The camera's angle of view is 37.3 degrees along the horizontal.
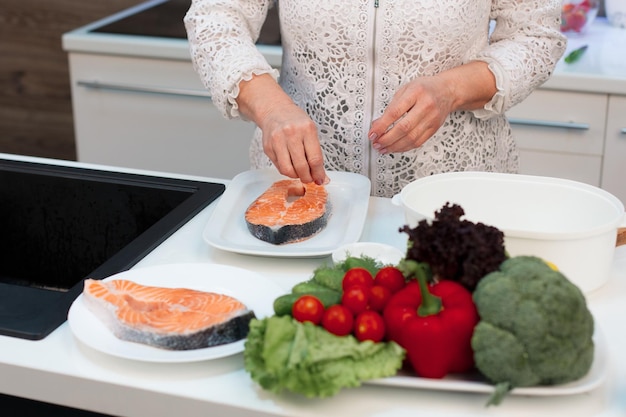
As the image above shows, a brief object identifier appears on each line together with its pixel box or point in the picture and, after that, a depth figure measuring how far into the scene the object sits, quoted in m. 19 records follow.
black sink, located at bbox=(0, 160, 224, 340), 1.58
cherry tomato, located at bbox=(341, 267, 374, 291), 1.02
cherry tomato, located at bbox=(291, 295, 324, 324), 0.97
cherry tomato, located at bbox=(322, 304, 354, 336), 0.96
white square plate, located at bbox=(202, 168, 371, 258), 1.30
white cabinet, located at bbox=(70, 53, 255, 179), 2.51
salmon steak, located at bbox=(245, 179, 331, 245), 1.32
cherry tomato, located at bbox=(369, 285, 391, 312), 0.99
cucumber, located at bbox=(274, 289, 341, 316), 1.00
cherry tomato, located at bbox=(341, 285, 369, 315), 0.98
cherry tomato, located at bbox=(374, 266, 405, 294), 1.01
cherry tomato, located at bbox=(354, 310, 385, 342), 0.95
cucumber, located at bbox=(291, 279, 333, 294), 1.05
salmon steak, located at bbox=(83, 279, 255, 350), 1.04
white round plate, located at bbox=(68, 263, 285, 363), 1.03
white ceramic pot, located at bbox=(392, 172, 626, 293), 1.16
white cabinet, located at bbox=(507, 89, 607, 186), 2.23
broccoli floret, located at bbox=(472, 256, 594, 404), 0.90
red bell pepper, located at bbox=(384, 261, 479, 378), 0.93
